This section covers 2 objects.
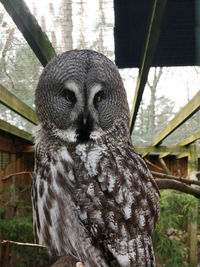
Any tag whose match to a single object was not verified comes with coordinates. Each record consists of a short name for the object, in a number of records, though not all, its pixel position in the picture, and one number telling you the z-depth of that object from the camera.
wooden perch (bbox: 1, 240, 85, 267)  0.62
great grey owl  0.85
